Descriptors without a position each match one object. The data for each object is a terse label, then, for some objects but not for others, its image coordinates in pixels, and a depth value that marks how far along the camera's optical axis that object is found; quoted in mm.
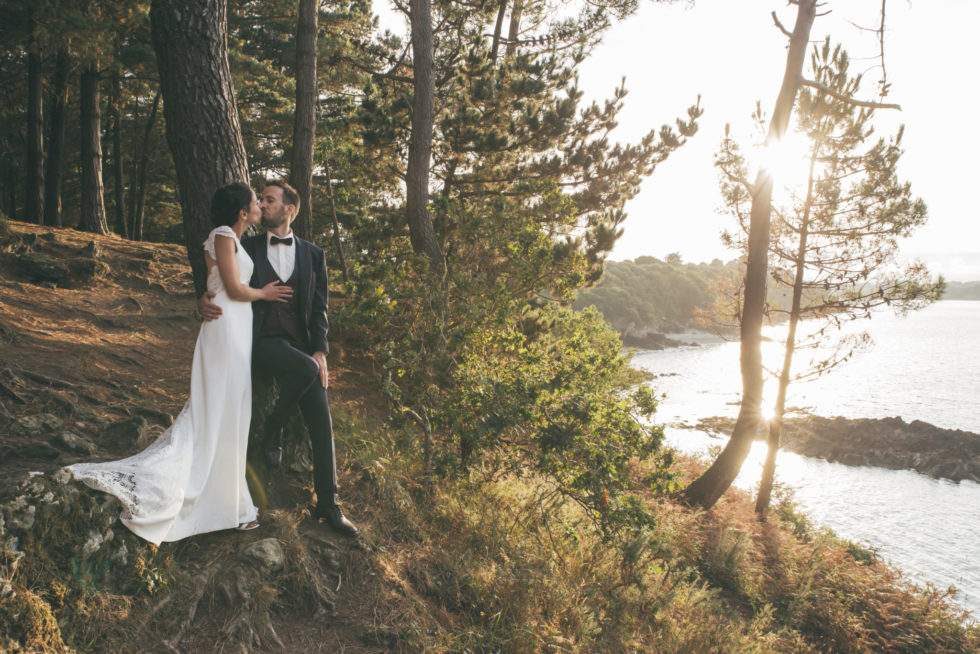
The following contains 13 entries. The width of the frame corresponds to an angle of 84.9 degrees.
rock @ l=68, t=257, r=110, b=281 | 7199
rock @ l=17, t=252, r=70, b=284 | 6660
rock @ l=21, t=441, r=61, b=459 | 2725
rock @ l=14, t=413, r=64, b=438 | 2916
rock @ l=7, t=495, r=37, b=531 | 2012
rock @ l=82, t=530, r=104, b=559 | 2195
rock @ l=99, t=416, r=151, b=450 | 3122
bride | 2451
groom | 2955
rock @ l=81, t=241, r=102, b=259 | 7738
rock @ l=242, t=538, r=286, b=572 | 2697
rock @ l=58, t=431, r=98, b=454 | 2907
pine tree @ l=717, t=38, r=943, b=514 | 10656
